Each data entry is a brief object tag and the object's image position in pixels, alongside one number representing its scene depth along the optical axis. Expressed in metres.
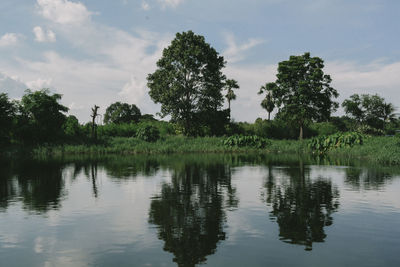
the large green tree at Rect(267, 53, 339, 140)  60.81
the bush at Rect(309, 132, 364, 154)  43.16
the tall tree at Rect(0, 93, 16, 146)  47.53
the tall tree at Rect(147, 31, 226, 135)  57.50
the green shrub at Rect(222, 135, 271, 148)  51.91
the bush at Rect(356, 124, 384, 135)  68.90
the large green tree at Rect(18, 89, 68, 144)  49.78
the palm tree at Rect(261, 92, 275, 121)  92.62
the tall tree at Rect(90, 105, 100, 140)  54.58
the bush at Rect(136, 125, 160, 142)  53.50
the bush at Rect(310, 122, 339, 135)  71.50
